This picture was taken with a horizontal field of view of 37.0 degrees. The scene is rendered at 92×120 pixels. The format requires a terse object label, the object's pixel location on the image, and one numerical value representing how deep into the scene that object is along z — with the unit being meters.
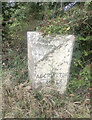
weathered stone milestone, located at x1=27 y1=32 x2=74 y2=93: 2.30
